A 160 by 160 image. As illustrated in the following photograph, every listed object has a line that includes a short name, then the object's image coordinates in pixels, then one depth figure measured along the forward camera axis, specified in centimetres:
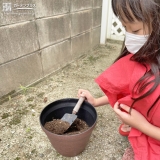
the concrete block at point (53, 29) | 193
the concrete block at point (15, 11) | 152
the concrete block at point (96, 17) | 290
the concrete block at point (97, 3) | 282
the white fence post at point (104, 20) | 304
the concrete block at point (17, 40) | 159
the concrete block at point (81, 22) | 243
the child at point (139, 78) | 77
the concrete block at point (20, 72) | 169
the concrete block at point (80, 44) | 256
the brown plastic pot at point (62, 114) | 100
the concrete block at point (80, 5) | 232
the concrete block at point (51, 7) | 182
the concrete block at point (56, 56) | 210
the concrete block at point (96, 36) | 303
